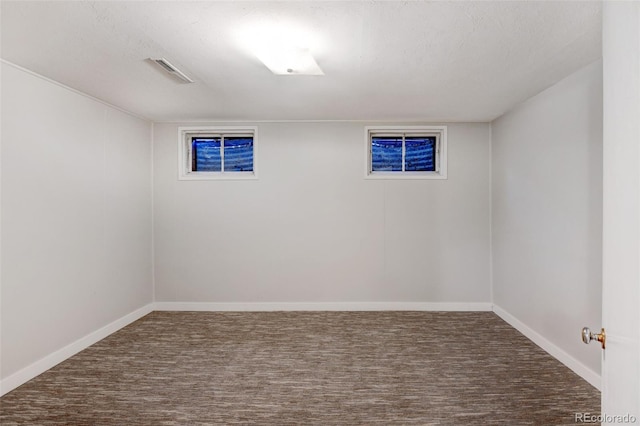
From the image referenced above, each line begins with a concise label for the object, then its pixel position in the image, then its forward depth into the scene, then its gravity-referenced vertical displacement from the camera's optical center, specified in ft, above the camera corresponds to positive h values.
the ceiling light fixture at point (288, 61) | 6.74 +3.18
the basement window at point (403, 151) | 13.47 +2.38
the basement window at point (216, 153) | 13.60 +2.37
